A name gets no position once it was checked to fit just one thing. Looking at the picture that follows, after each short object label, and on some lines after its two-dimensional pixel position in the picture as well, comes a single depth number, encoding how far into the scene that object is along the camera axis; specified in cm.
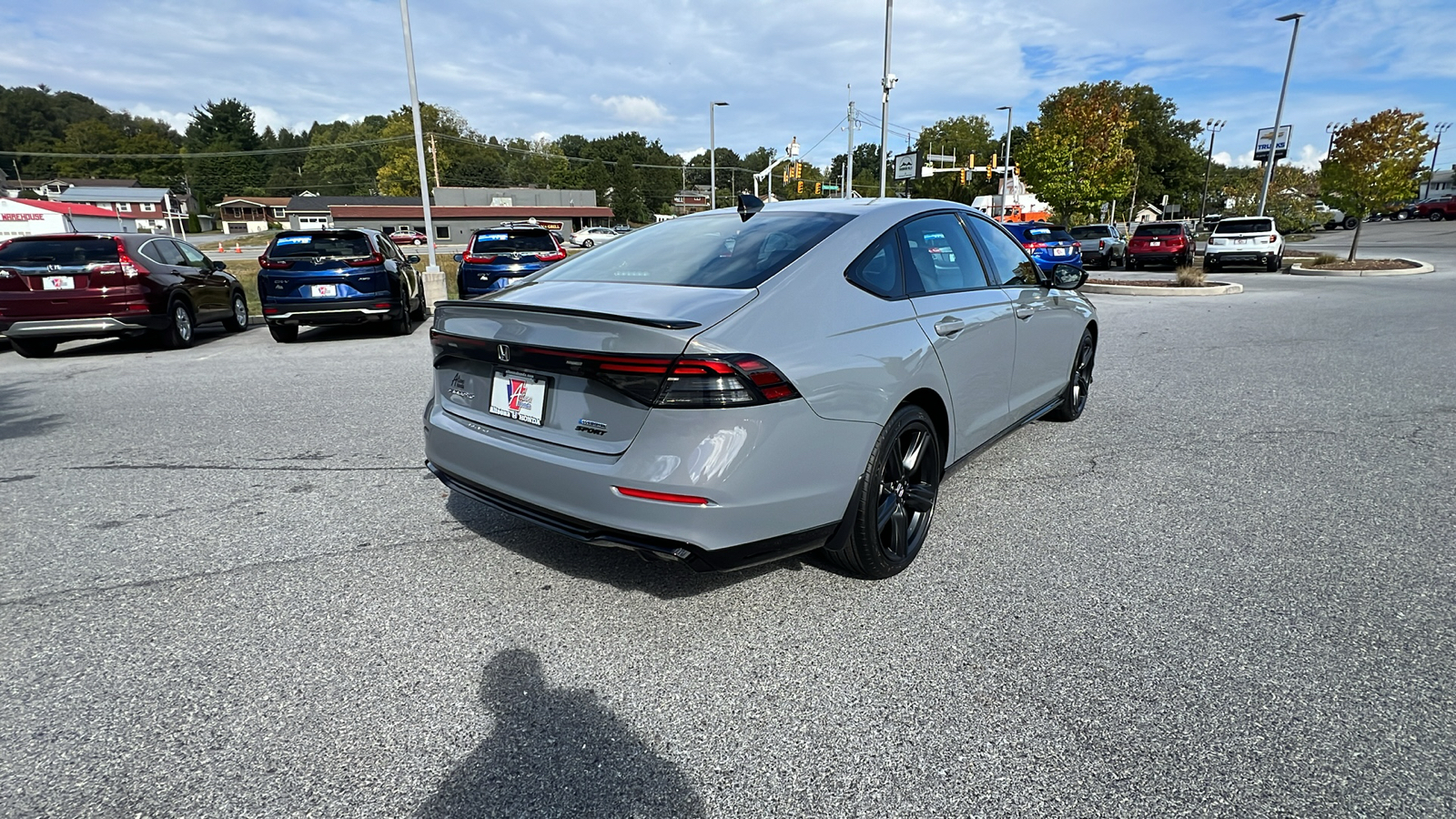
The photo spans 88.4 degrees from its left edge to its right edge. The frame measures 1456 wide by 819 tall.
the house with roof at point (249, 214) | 10681
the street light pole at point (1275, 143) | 2427
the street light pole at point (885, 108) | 2516
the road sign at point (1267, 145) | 2588
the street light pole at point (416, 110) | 1628
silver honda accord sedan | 247
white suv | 2167
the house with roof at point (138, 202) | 7948
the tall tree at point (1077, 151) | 3591
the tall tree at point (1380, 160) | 2086
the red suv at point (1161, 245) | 2388
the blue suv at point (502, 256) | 1185
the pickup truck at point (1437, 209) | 5191
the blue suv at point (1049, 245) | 1877
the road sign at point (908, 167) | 2938
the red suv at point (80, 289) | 900
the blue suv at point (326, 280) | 995
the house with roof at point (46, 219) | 3359
